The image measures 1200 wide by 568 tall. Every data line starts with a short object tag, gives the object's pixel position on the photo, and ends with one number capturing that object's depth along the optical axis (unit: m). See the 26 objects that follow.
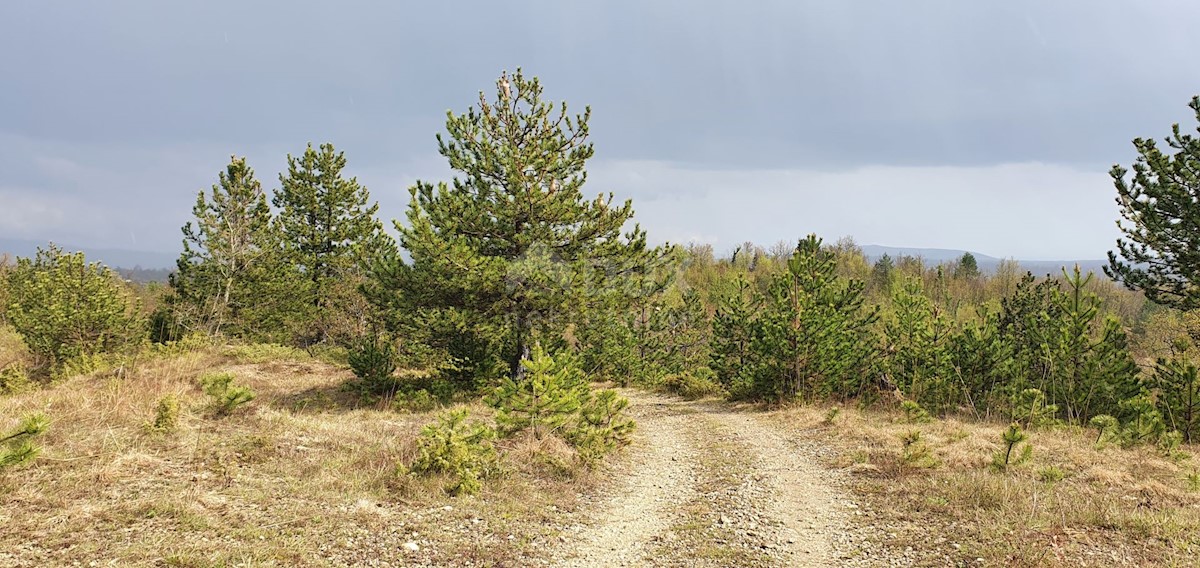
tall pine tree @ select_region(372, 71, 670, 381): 13.65
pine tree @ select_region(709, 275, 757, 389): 19.61
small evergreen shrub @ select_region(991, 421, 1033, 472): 7.10
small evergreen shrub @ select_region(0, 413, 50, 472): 3.76
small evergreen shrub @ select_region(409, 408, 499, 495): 6.58
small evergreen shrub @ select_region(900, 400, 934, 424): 10.99
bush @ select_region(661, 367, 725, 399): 21.16
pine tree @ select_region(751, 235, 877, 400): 14.73
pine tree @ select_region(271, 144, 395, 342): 28.94
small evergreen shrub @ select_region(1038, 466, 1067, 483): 6.83
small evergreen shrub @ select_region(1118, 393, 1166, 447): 8.79
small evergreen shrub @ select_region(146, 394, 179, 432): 7.34
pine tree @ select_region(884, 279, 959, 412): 15.64
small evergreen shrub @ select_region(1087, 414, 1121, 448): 8.88
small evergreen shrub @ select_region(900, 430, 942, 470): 7.61
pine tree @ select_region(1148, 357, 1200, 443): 10.34
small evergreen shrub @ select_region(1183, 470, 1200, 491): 6.40
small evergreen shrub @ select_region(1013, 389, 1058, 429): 9.12
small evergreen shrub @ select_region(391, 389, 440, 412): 13.45
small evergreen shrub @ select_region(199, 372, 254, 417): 8.34
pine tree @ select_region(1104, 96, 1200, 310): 12.19
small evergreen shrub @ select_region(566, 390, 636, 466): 8.77
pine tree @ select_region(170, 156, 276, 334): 24.55
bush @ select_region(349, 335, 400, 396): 14.98
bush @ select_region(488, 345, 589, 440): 8.31
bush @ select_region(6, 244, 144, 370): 15.99
